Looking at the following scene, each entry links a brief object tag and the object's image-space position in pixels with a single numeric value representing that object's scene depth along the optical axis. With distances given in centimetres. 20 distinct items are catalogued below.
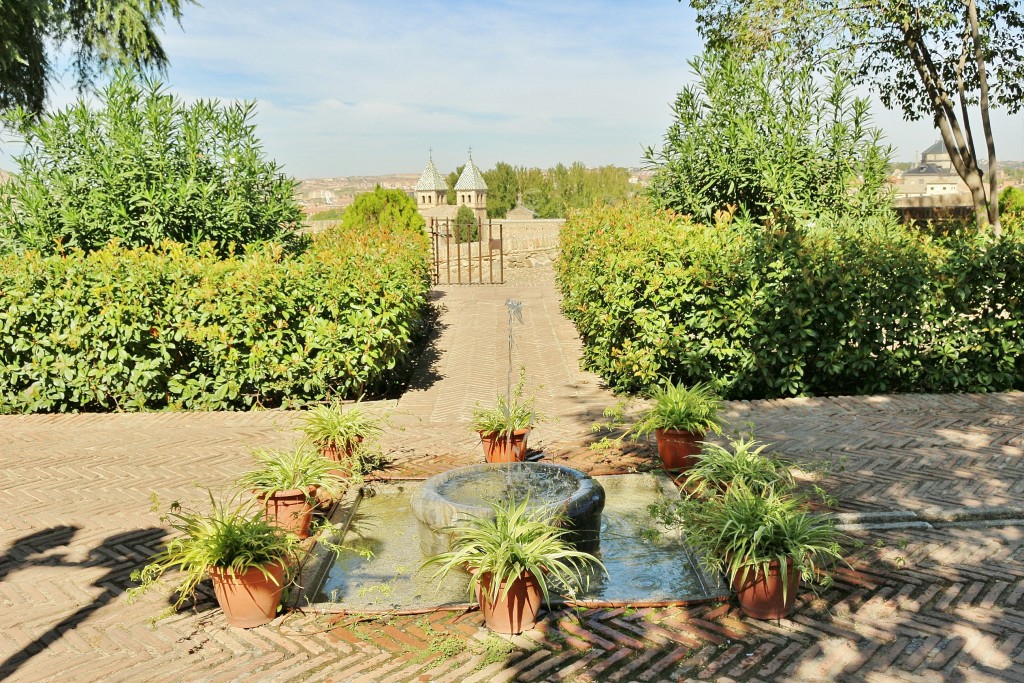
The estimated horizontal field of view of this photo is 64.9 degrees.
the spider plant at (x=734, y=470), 482
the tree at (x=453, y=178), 7581
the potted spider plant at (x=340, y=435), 616
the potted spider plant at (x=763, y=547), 392
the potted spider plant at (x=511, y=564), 384
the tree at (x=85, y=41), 1622
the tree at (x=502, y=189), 7244
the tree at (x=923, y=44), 1440
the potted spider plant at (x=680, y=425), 593
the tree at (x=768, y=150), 1135
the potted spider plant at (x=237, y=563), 391
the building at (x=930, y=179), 12656
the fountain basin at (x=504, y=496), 464
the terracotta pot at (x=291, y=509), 492
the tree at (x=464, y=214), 5351
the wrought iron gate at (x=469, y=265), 1936
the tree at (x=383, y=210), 2177
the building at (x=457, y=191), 6172
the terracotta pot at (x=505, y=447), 634
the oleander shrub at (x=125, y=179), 1026
